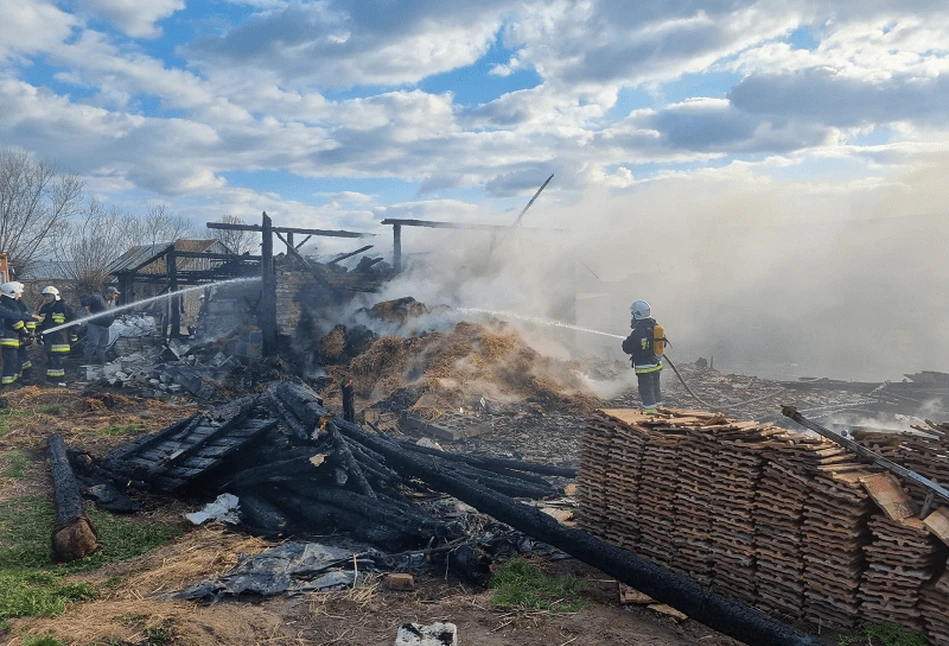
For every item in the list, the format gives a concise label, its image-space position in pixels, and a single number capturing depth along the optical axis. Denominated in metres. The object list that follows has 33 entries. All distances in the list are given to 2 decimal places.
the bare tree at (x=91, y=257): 39.69
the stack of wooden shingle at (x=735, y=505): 5.14
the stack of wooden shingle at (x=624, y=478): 6.02
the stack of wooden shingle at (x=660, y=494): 5.70
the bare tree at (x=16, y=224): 35.78
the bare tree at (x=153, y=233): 53.79
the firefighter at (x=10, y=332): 14.54
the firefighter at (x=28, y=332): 14.87
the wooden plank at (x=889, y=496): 4.46
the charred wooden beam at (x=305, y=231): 18.05
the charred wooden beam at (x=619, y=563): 4.55
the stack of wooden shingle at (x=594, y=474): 6.31
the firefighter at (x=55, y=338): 15.85
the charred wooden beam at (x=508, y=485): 8.09
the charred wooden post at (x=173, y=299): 20.70
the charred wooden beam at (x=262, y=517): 7.02
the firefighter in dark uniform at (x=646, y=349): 10.72
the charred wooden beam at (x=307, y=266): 19.02
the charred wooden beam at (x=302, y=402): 8.27
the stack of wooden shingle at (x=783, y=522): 4.86
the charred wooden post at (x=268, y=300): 17.81
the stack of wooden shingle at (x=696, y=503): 5.43
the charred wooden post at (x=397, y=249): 20.59
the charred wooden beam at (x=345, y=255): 20.86
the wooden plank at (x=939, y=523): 4.24
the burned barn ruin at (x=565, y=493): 4.62
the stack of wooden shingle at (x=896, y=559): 4.38
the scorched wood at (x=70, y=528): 6.30
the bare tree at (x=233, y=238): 51.17
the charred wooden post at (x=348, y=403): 10.98
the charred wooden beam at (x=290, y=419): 8.16
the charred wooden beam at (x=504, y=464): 9.03
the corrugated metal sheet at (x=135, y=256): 30.95
